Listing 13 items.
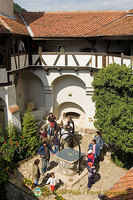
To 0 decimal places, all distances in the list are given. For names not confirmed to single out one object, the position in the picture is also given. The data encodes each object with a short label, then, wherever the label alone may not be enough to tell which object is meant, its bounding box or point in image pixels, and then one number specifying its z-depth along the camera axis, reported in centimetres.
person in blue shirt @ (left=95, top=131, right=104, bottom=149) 1119
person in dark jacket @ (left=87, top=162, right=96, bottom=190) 920
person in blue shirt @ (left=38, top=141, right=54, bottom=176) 995
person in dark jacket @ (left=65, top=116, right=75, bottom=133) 1249
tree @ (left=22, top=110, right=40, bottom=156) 1195
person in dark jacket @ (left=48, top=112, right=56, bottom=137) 1370
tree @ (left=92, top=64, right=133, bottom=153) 945
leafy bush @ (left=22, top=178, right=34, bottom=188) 947
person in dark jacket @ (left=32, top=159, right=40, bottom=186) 901
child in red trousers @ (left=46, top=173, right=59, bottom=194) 899
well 991
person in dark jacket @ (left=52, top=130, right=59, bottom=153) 1158
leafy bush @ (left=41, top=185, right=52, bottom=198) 915
